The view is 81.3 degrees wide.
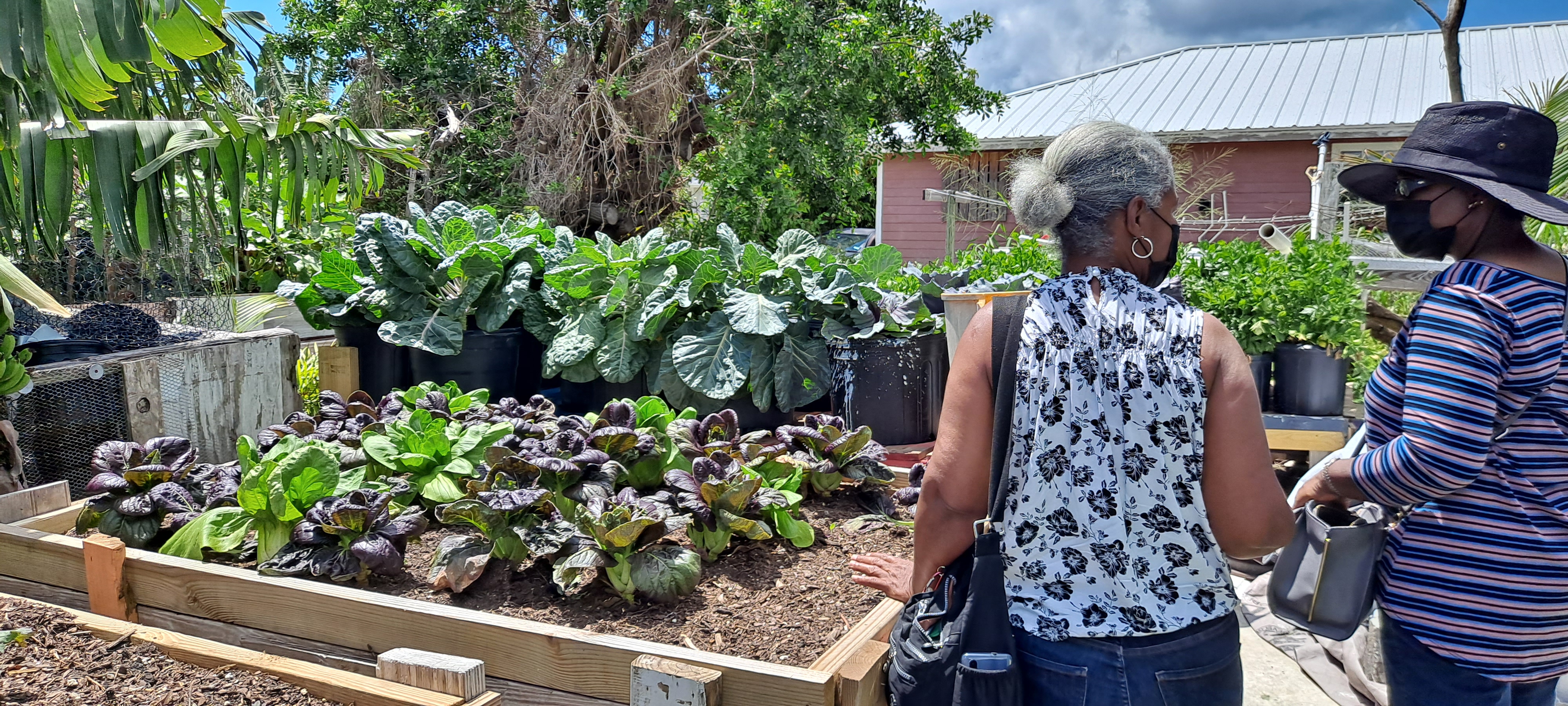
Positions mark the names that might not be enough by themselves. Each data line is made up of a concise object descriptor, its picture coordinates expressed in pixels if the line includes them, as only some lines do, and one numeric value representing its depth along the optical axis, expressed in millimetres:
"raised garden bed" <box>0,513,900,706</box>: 1715
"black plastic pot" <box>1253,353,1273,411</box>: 3959
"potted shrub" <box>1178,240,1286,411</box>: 3879
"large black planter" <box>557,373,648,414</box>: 4574
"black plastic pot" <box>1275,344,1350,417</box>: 3852
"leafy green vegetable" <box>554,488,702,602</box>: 2053
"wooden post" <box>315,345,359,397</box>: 4648
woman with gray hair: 1263
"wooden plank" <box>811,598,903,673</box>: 1743
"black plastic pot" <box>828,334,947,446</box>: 3824
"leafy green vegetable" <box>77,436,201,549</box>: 2525
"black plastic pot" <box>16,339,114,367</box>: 3291
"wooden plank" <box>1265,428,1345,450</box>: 3824
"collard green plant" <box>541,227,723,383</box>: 4195
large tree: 9523
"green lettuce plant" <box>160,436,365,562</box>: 2357
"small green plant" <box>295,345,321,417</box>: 5457
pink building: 11695
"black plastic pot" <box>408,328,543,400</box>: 4551
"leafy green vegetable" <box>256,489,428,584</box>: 2188
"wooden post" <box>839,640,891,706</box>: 1659
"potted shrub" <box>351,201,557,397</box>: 4449
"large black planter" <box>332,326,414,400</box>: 4766
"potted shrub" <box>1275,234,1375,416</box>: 3785
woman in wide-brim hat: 1328
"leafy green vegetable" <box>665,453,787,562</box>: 2273
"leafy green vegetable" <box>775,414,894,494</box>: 2820
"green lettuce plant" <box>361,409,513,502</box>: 2611
